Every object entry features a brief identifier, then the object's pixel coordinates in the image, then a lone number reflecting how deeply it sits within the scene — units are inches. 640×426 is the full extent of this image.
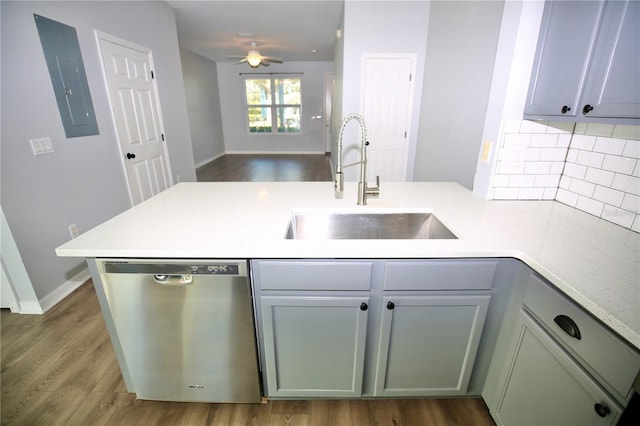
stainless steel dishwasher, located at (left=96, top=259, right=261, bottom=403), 44.3
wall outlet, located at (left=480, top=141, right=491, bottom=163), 62.6
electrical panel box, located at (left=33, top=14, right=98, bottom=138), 83.4
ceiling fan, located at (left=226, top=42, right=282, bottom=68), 213.3
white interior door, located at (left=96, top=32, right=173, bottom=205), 110.8
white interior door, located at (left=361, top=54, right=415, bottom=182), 148.9
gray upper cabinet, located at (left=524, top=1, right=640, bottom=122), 38.2
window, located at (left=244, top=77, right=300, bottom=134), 335.6
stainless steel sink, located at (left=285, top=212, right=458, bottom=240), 60.9
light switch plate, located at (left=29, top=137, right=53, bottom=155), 79.4
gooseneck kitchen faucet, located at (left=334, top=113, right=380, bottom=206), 58.2
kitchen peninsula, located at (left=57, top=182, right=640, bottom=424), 37.6
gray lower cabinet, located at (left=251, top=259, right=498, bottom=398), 44.4
